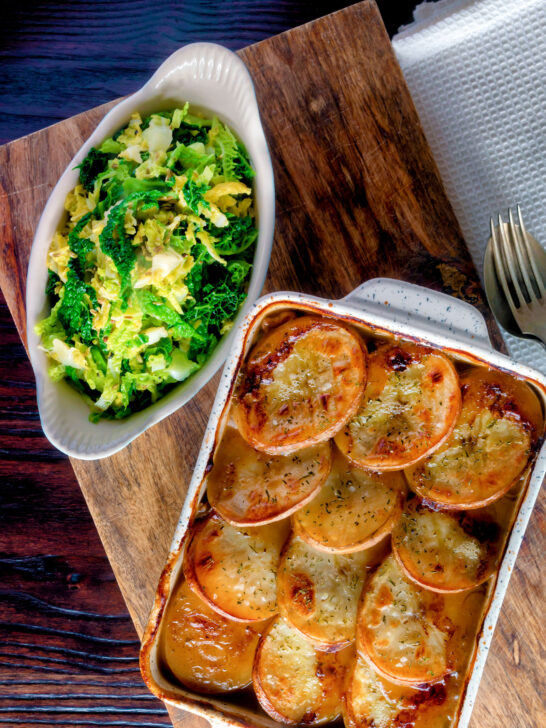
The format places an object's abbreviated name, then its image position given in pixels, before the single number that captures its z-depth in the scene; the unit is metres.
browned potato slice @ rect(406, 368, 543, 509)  0.60
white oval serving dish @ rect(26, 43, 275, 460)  0.63
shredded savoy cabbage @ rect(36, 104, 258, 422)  0.62
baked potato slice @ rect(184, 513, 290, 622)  0.61
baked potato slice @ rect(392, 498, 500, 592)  0.60
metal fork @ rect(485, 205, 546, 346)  0.67
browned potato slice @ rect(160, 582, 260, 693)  0.62
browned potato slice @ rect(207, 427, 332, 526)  0.59
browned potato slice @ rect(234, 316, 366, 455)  0.59
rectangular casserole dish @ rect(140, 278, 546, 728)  0.59
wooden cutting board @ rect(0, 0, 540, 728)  0.68
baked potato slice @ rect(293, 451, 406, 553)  0.59
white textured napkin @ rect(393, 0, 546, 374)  0.71
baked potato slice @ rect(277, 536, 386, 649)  0.60
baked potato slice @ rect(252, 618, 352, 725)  0.61
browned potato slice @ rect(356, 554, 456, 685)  0.59
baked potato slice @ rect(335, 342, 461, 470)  0.59
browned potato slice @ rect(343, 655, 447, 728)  0.61
